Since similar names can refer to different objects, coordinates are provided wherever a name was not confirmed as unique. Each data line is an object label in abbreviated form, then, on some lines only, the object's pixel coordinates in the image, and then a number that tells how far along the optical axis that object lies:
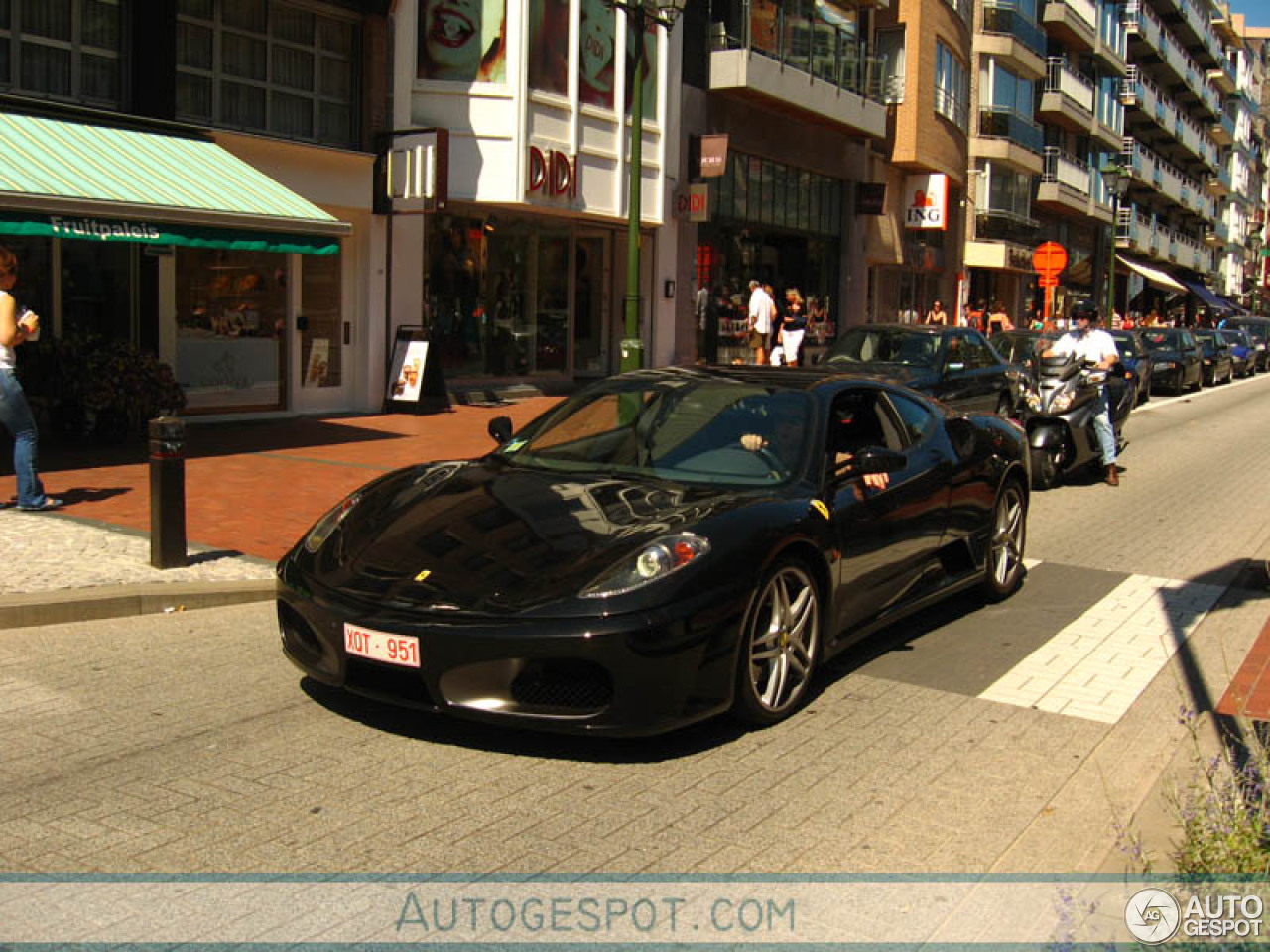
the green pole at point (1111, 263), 39.44
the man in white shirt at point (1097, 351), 13.12
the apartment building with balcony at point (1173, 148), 61.28
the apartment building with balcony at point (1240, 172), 88.25
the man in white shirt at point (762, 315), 22.42
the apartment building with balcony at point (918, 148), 32.38
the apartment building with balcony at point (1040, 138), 40.62
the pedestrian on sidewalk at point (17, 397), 8.72
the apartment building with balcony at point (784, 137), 23.64
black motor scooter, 12.86
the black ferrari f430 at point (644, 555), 4.49
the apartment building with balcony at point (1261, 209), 102.62
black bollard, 7.48
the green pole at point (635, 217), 13.37
